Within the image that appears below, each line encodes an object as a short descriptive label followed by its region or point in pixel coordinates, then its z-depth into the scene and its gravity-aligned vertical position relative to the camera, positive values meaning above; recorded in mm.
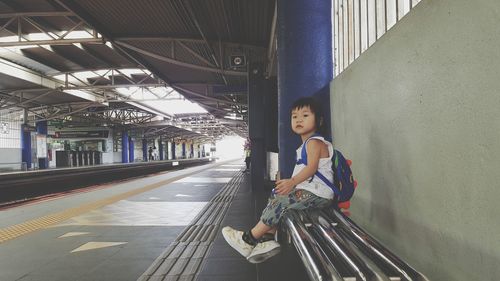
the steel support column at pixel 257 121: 9367 +627
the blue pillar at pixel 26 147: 25688 +233
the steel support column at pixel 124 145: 40500 +338
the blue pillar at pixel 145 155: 49656 -1088
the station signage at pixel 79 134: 33103 +1417
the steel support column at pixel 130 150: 42869 -250
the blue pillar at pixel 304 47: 3820 +1024
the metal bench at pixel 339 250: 1621 -571
